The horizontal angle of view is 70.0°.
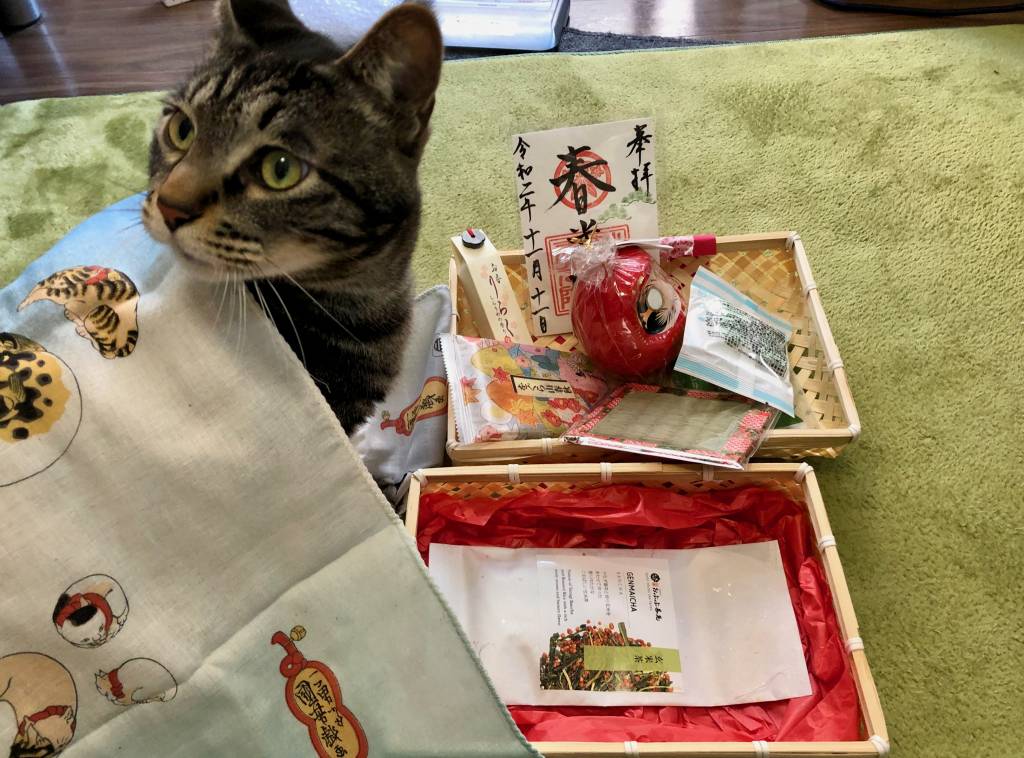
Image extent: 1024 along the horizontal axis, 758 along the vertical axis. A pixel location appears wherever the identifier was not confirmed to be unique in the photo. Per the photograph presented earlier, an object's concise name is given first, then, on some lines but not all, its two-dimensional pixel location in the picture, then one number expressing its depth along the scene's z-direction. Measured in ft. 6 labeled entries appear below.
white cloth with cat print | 2.14
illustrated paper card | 3.29
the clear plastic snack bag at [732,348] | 3.31
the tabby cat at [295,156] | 2.18
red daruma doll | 3.42
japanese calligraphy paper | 3.59
